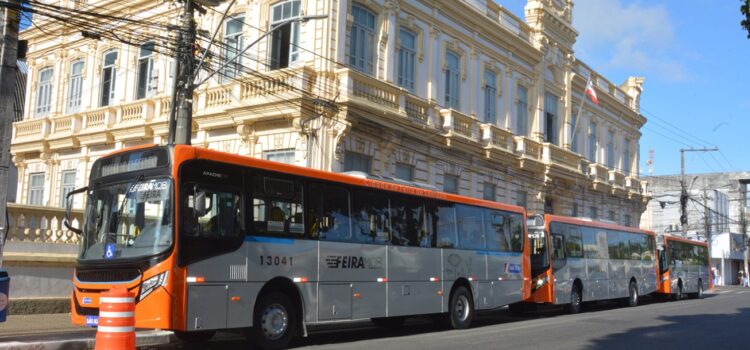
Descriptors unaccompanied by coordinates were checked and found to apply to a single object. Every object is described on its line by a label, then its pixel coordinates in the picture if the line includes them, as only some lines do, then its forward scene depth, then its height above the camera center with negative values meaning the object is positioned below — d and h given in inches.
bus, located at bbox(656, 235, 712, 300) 1262.3 -6.5
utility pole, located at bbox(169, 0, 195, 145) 599.5 +149.6
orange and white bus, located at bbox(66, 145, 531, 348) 430.6 +5.5
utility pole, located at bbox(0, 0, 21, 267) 455.5 +104.8
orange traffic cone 358.3 -36.8
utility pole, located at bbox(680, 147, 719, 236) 1813.4 +151.1
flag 1406.3 +332.4
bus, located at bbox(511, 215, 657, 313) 868.6 -0.4
